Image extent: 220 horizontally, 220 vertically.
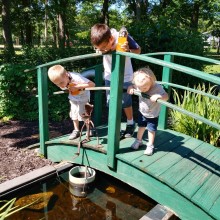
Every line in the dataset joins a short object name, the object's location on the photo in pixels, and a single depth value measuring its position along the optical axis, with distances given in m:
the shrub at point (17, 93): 5.66
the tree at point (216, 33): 36.47
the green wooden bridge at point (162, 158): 2.59
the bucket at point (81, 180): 3.48
